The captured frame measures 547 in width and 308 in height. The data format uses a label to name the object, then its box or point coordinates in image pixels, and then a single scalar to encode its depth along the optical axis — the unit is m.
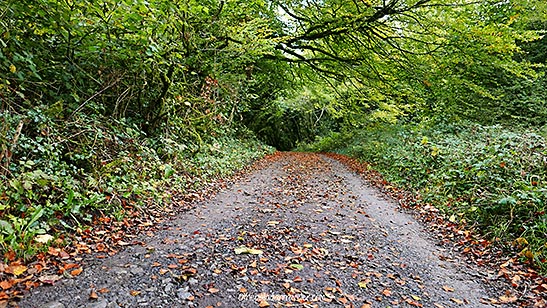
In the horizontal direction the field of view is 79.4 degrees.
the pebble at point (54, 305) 2.45
